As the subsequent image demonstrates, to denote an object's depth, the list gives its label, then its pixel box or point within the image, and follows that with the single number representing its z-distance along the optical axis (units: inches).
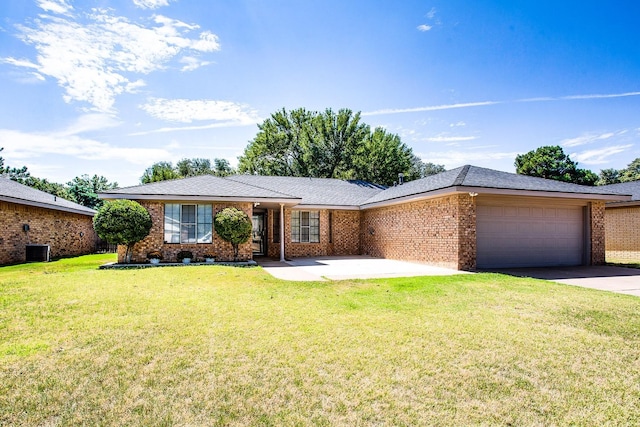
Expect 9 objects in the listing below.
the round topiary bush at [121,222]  459.5
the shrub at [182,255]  505.0
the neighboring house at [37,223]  534.9
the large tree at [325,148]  1302.9
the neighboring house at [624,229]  592.4
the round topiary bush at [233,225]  499.5
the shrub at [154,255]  503.2
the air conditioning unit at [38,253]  588.4
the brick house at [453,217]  450.0
